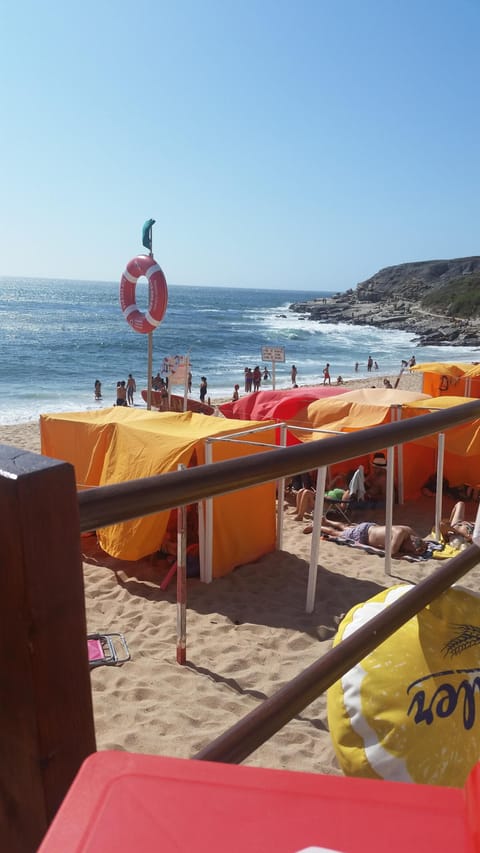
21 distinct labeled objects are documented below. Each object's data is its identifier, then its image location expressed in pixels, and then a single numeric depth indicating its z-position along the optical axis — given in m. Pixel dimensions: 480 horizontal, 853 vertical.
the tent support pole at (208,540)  6.62
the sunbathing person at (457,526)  7.80
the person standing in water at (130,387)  22.80
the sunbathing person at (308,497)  8.85
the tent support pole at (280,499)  6.88
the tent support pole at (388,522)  6.59
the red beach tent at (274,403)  10.16
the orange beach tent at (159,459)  6.72
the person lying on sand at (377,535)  7.26
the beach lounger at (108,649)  4.79
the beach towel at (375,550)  7.16
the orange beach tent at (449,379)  12.97
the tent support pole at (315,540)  5.68
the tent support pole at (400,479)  9.39
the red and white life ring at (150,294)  10.87
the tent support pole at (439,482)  7.41
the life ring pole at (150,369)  10.02
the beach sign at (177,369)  12.73
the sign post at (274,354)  13.95
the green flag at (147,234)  11.25
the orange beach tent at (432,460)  8.48
